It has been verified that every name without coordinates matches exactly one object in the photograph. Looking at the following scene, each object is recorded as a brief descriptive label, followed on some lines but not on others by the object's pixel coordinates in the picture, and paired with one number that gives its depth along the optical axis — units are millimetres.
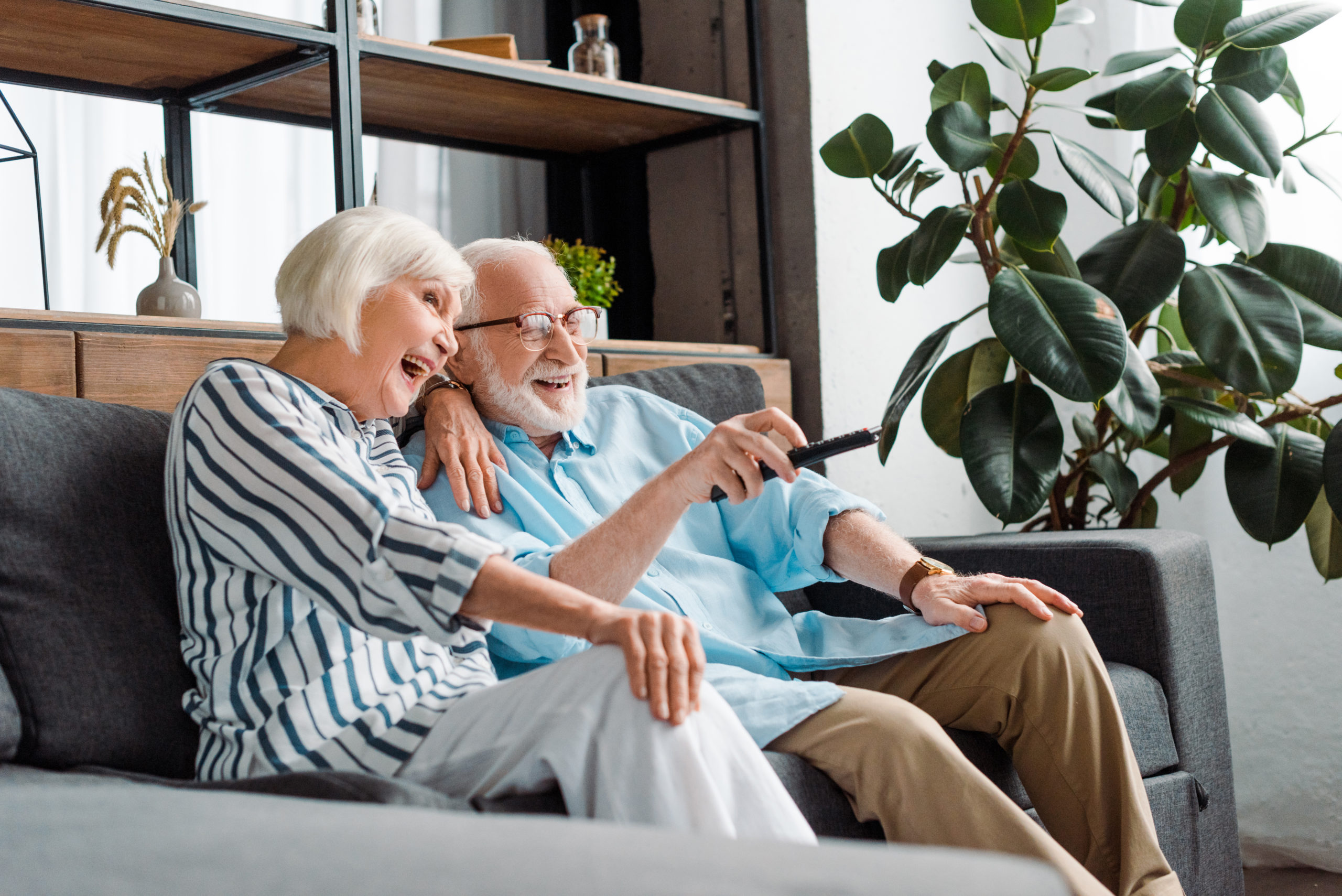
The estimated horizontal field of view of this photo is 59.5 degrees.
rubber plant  2010
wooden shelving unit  1689
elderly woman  1025
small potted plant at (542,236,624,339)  2389
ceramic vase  1842
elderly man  1260
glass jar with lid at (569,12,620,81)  2494
